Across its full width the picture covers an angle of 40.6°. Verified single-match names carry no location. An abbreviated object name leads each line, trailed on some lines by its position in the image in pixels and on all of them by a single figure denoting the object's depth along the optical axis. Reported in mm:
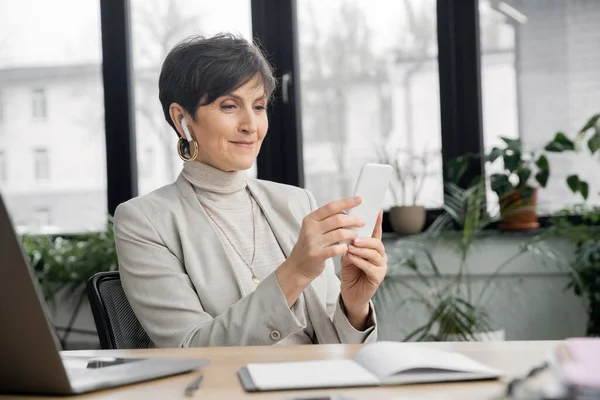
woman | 1499
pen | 974
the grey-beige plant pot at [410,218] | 3539
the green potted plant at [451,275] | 3184
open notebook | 990
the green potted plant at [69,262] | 3691
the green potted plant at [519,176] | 3305
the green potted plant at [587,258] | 3139
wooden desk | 946
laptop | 882
